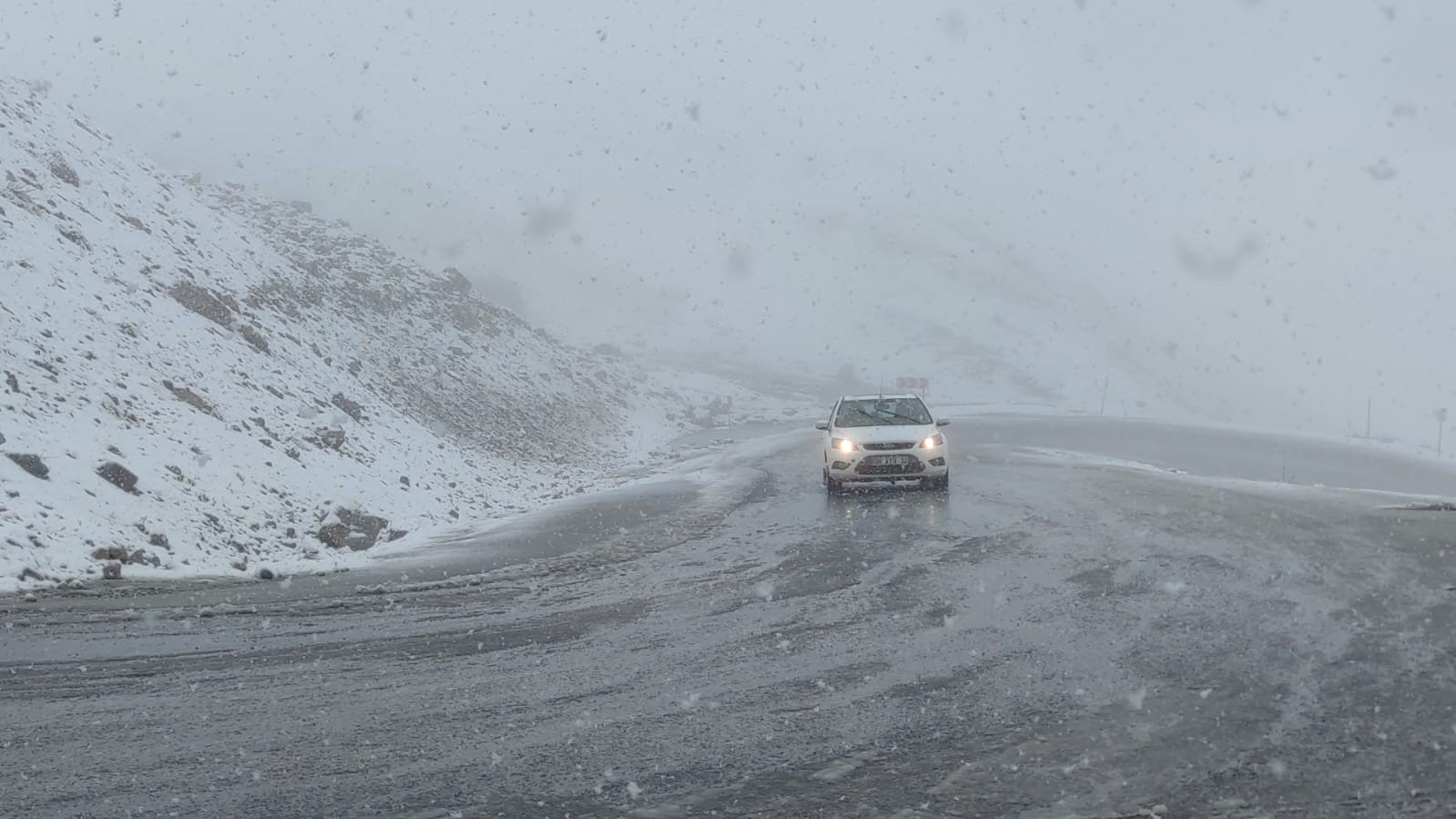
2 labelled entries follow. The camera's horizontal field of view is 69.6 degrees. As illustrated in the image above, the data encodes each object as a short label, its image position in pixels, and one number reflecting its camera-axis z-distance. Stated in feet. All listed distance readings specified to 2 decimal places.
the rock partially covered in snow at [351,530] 43.19
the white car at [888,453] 54.03
